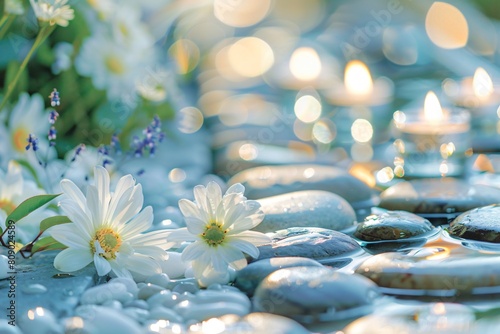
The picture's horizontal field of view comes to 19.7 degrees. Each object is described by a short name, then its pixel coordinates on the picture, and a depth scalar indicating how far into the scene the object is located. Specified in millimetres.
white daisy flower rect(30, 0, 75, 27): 701
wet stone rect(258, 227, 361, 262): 653
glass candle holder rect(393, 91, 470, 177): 838
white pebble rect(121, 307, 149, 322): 590
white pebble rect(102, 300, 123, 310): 602
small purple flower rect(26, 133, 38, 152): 676
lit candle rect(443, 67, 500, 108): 1042
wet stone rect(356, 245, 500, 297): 610
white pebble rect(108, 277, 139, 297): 620
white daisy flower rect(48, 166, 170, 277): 628
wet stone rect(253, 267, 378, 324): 588
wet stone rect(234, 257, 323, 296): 624
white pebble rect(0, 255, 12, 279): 648
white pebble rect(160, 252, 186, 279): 646
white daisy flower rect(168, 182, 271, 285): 628
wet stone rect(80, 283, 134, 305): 611
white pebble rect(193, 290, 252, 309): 604
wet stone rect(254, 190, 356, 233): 715
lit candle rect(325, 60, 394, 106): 1141
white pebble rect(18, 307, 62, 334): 580
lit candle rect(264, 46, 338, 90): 1335
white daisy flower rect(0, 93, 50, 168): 781
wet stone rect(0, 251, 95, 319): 609
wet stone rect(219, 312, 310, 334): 561
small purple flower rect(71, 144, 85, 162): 714
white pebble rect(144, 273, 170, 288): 634
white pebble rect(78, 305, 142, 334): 566
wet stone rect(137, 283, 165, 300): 617
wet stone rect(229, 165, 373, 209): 798
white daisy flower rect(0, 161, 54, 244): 684
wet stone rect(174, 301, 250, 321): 590
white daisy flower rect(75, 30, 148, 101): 862
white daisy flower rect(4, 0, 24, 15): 722
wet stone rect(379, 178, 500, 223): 755
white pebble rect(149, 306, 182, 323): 589
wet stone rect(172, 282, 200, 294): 625
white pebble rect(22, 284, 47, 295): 626
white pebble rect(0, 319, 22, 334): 567
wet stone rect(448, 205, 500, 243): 677
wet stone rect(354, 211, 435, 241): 695
